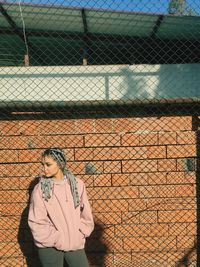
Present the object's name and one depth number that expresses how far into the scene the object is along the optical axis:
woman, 2.68
